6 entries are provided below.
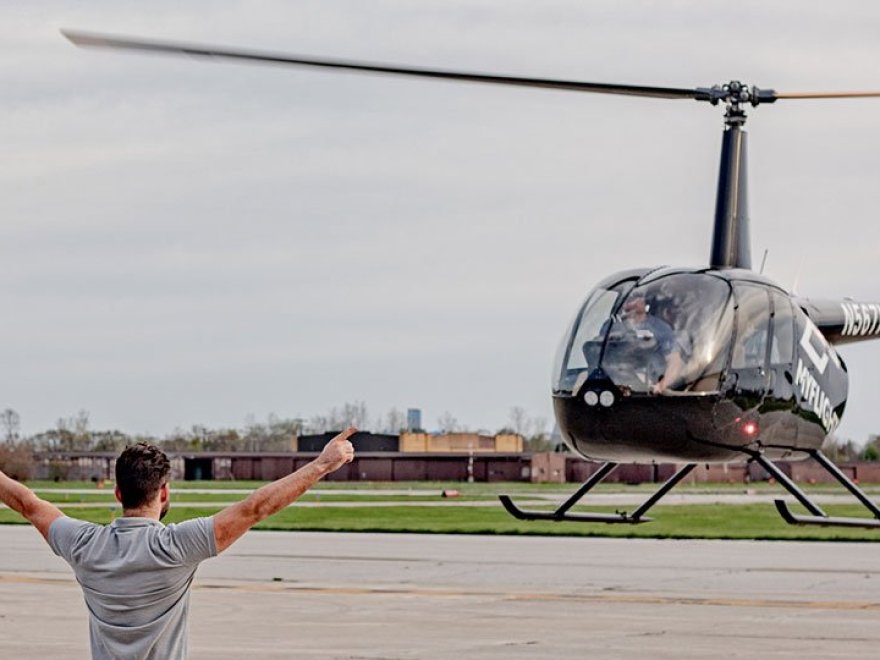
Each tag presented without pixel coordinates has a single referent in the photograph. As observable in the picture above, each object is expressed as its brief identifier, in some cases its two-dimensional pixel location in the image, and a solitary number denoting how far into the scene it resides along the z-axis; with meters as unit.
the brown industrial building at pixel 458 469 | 98.25
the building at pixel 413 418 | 171.40
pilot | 17.39
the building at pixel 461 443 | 125.06
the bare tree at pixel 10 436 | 141.04
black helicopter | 17.39
